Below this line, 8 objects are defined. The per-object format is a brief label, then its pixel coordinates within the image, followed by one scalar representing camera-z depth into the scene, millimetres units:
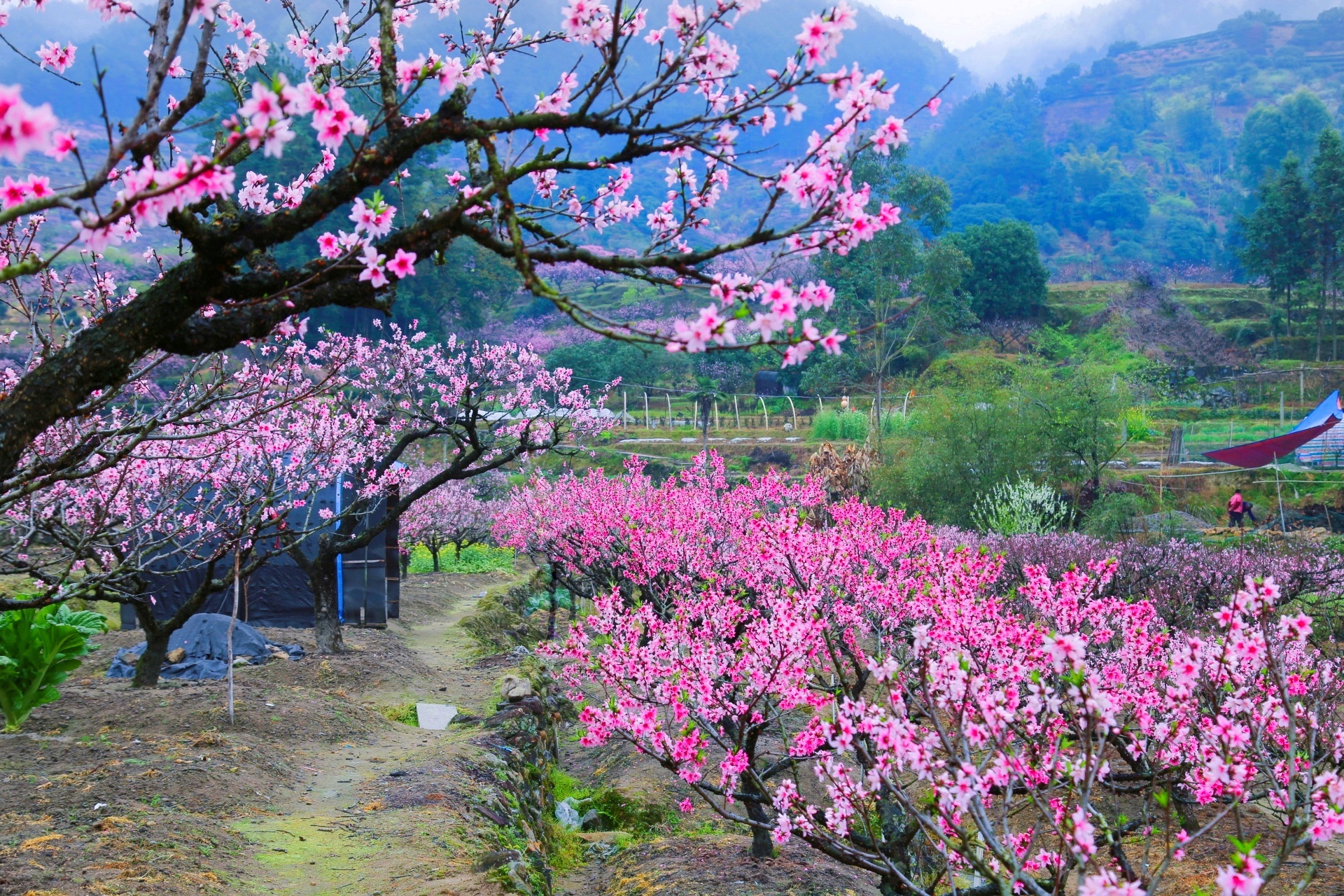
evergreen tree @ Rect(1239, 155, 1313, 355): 45844
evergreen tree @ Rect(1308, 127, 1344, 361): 44188
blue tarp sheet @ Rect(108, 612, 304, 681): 10102
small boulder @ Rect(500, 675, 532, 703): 10398
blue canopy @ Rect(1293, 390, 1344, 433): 26469
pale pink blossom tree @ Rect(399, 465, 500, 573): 25344
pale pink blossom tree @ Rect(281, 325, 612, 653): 10797
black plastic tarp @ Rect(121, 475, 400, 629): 13773
